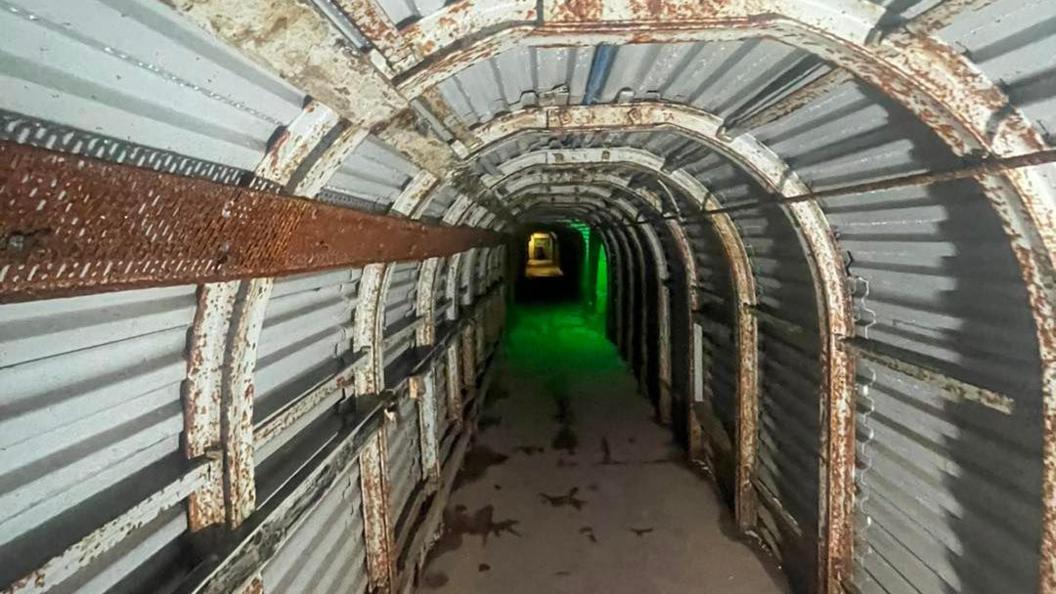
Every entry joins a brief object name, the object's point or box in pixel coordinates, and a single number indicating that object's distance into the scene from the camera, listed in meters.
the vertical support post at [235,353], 2.16
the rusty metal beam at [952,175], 1.92
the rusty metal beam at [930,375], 2.59
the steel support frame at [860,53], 1.87
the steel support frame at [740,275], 4.99
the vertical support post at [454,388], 7.51
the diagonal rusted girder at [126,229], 1.00
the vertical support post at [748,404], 5.36
